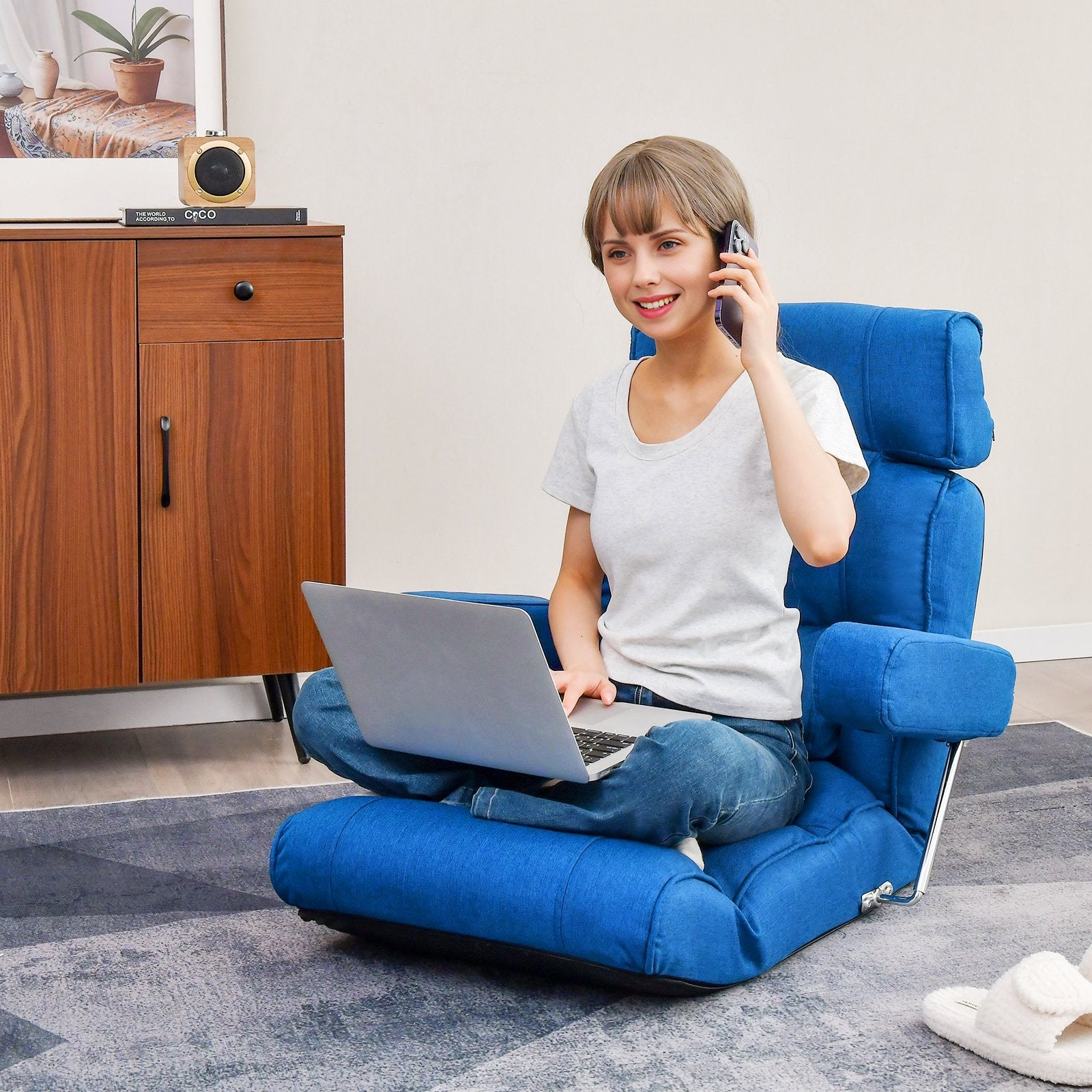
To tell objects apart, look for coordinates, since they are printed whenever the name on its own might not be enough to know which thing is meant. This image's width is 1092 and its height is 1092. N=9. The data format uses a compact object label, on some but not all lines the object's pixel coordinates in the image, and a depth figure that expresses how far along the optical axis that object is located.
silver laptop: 3.25
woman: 3.38
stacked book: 4.05
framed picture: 4.28
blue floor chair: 3.27
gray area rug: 3.19
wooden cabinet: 4.04
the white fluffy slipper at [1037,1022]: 3.16
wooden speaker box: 4.14
